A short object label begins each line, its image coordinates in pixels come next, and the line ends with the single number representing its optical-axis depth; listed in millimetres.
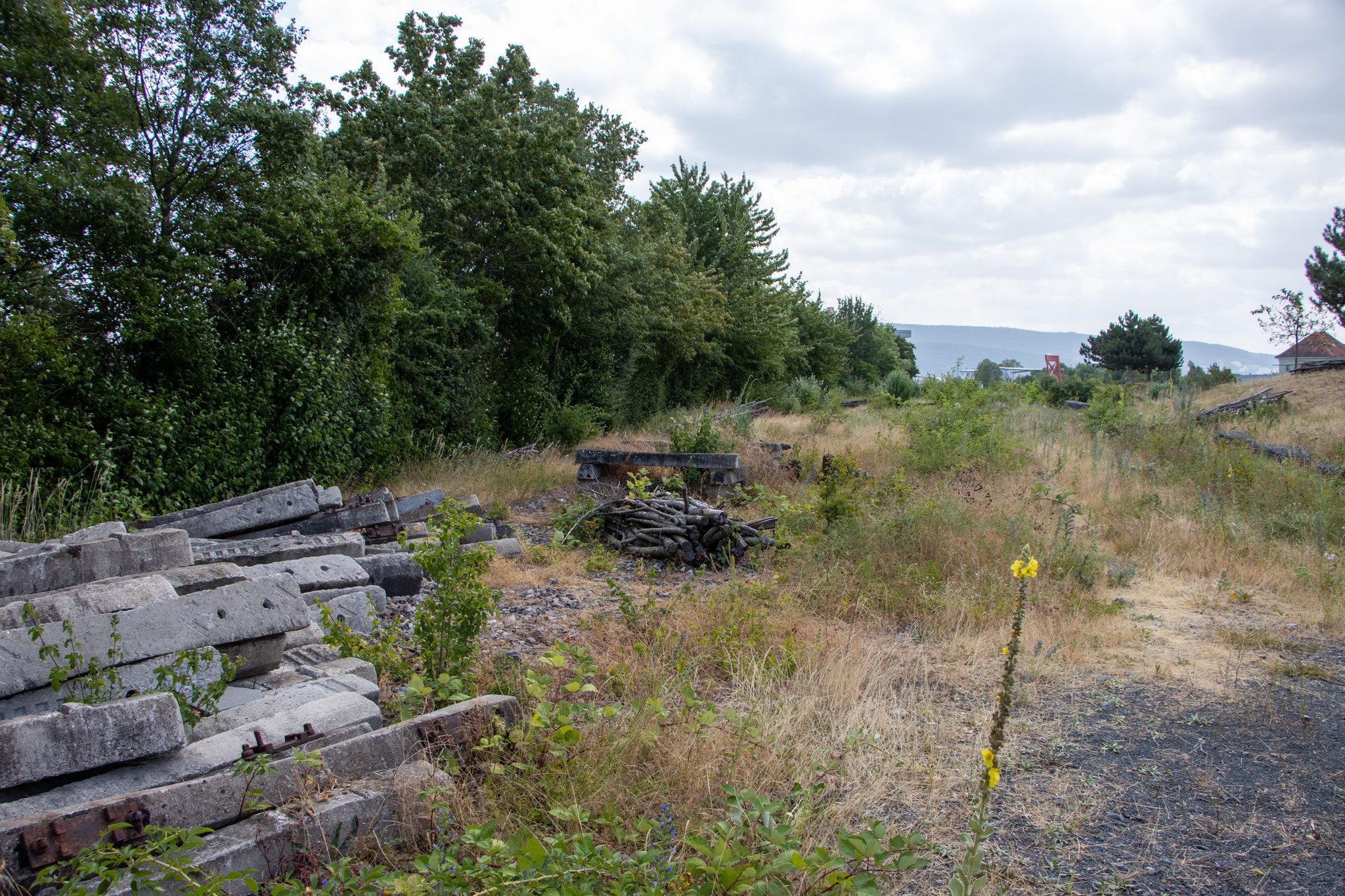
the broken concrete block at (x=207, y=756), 2475
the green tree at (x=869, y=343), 43812
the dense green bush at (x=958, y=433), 10172
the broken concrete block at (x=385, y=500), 7104
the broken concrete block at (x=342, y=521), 6582
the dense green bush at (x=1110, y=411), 13617
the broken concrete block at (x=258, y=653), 3433
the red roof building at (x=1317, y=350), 45562
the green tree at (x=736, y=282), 25906
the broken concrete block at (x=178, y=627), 2797
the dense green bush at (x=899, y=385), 34594
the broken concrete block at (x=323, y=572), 4629
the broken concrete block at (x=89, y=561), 3695
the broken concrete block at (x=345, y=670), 3650
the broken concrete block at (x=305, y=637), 4137
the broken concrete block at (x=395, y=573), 5766
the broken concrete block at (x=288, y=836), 2311
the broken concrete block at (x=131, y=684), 2805
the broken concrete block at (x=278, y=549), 5020
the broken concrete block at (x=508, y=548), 7527
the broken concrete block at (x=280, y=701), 3066
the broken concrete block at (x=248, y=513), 5863
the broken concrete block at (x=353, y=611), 4473
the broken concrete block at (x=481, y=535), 7539
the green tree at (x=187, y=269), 6410
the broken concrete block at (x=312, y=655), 3930
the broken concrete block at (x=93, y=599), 3094
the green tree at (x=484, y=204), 12828
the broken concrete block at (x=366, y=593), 4512
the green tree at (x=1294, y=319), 32344
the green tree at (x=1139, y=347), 43906
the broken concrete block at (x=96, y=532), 4422
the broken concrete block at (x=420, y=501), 8094
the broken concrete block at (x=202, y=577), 3602
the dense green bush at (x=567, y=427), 14789
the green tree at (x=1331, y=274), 30391
